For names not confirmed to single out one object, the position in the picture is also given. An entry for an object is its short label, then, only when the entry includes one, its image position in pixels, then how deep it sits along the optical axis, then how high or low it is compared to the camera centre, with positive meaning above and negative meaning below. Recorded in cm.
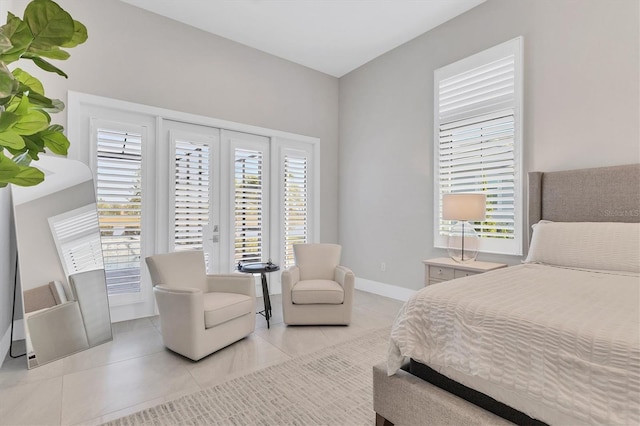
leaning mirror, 261 -44
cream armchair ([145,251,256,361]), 256 -76
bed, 106 -50
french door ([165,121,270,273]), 391 +24
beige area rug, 186 -116
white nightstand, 303 -52
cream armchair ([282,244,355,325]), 332 -88
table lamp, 319 -2
